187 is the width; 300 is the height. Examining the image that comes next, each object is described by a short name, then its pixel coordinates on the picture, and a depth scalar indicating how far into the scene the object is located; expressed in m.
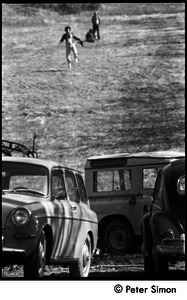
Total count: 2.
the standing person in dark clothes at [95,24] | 56.62
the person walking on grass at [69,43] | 49.69
